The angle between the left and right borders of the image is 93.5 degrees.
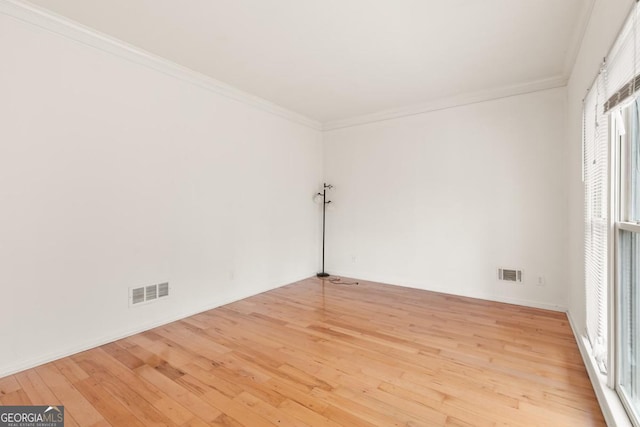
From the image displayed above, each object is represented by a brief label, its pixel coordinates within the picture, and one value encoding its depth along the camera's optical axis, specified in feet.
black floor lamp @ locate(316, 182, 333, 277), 17.59
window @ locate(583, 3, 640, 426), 5.01
